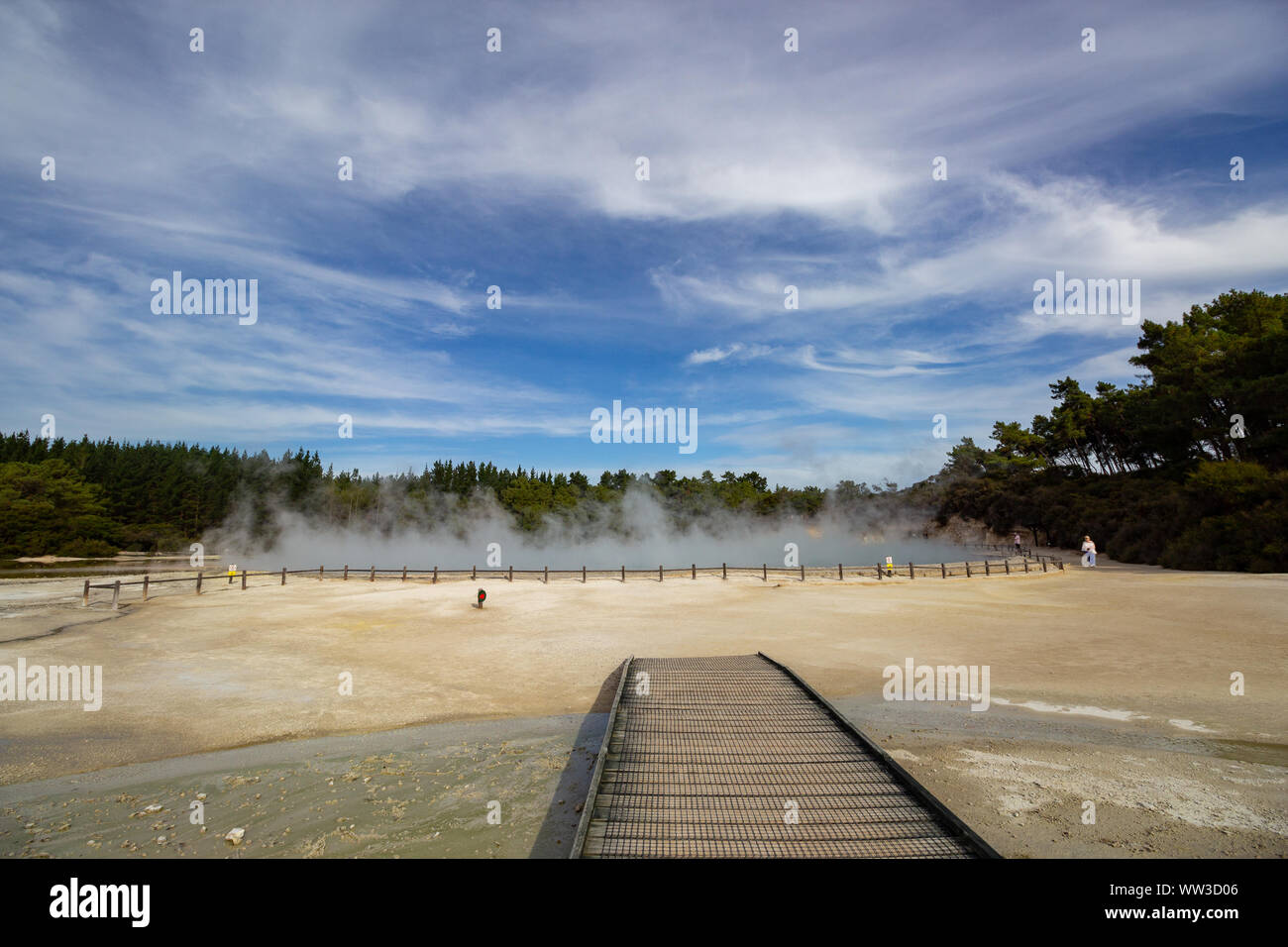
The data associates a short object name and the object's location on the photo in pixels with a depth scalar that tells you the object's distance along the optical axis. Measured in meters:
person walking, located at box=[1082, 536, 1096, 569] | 30.71
